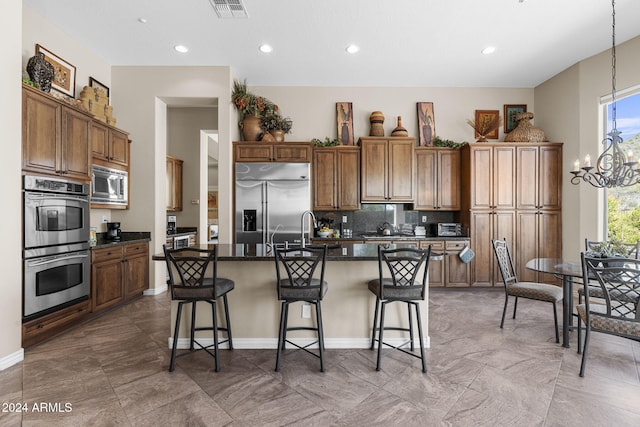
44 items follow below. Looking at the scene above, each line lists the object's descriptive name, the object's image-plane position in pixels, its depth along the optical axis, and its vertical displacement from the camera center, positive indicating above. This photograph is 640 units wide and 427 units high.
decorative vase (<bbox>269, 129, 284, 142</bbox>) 5.16 +1.35
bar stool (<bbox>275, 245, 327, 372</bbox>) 2.44 -0.60
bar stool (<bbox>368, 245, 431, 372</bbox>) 2.48 -0.60
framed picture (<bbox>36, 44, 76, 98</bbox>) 3.66 +1.79
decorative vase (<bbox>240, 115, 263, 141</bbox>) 5.05 +1.44
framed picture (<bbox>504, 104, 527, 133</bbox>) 5.56 +1.85
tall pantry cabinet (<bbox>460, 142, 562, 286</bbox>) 5.03 +0.21
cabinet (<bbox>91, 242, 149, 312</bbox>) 3.68 -0.75
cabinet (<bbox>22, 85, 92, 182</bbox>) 2.81 +0.80
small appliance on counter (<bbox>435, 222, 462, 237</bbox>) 5.25 -0.25
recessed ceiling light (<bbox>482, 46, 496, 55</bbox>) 4.20 +2.26
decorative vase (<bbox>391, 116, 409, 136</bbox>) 5.27 +1.44
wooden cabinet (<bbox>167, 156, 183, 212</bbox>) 5.77 +0.62
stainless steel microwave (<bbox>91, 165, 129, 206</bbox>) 4.02 +0.42
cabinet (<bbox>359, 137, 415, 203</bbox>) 5.19 +0.81
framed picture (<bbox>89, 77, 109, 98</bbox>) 4.34 +1.88
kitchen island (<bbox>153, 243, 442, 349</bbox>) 2.91 -0.87
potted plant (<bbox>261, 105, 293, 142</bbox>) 5.17 +1.54
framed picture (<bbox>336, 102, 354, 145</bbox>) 5.51 +1.66
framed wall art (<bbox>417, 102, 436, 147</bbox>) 5.52 +1.62
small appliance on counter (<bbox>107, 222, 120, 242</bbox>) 4.35 -0.20
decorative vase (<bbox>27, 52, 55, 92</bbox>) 3.17 +1.50
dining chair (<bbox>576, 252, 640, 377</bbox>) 2.30 -0.67
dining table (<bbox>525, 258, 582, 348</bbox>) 2.88 -0.71
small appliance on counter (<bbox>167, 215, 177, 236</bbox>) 5.86 -0.17
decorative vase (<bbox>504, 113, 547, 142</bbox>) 5.09 +1.36
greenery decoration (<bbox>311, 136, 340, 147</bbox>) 5.23 +1.22
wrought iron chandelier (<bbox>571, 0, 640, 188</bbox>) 2.91 +0.45
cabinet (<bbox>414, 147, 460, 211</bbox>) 5.33 +0.62
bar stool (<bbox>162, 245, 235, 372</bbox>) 2.47 -0.58
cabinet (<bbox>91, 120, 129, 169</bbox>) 3.99 +0.97
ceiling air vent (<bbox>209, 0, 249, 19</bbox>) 3.29 +2.27
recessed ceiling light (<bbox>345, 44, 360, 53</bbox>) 4.16 +2.27
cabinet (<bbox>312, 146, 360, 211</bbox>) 5.21 +0.63
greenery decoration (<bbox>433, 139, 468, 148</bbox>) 5.33 +1.24
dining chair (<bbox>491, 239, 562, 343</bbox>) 3.18 -0.80
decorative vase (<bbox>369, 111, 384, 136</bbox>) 5.32 +1.57
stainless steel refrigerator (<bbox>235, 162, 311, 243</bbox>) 4.96 +0.25
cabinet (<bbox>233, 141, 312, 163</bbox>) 4.99 +1.04
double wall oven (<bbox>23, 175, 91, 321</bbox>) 2.79 -0.27
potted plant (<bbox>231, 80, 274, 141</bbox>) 4.93 +1.74
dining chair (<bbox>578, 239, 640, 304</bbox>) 3.07 -0.40
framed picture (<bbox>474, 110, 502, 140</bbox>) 5.46 +1.62
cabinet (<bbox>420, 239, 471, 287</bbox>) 5.06 -0.86
